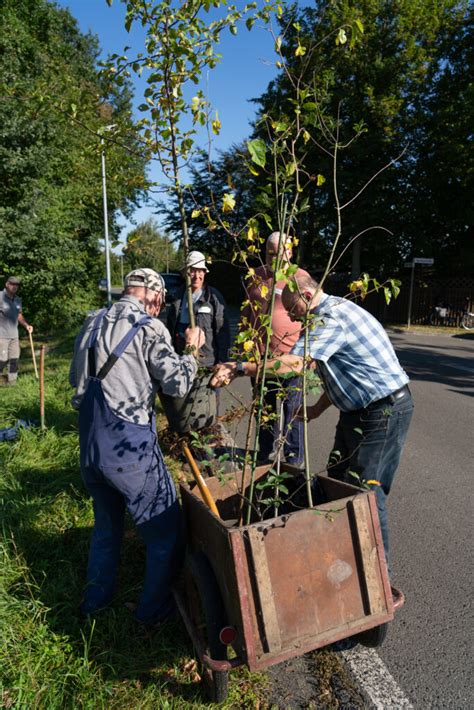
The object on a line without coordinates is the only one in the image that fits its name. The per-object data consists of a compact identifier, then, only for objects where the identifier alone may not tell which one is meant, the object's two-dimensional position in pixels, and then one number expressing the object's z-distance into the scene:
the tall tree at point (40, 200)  12.12
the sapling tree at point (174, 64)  2.21
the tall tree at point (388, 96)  21.36
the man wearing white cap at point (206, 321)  4.64
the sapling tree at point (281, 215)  1.98
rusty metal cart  1.89
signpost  17.58
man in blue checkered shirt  2.54
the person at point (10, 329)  8.78
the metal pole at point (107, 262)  16.22
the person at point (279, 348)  2.57
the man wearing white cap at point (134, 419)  2.36
